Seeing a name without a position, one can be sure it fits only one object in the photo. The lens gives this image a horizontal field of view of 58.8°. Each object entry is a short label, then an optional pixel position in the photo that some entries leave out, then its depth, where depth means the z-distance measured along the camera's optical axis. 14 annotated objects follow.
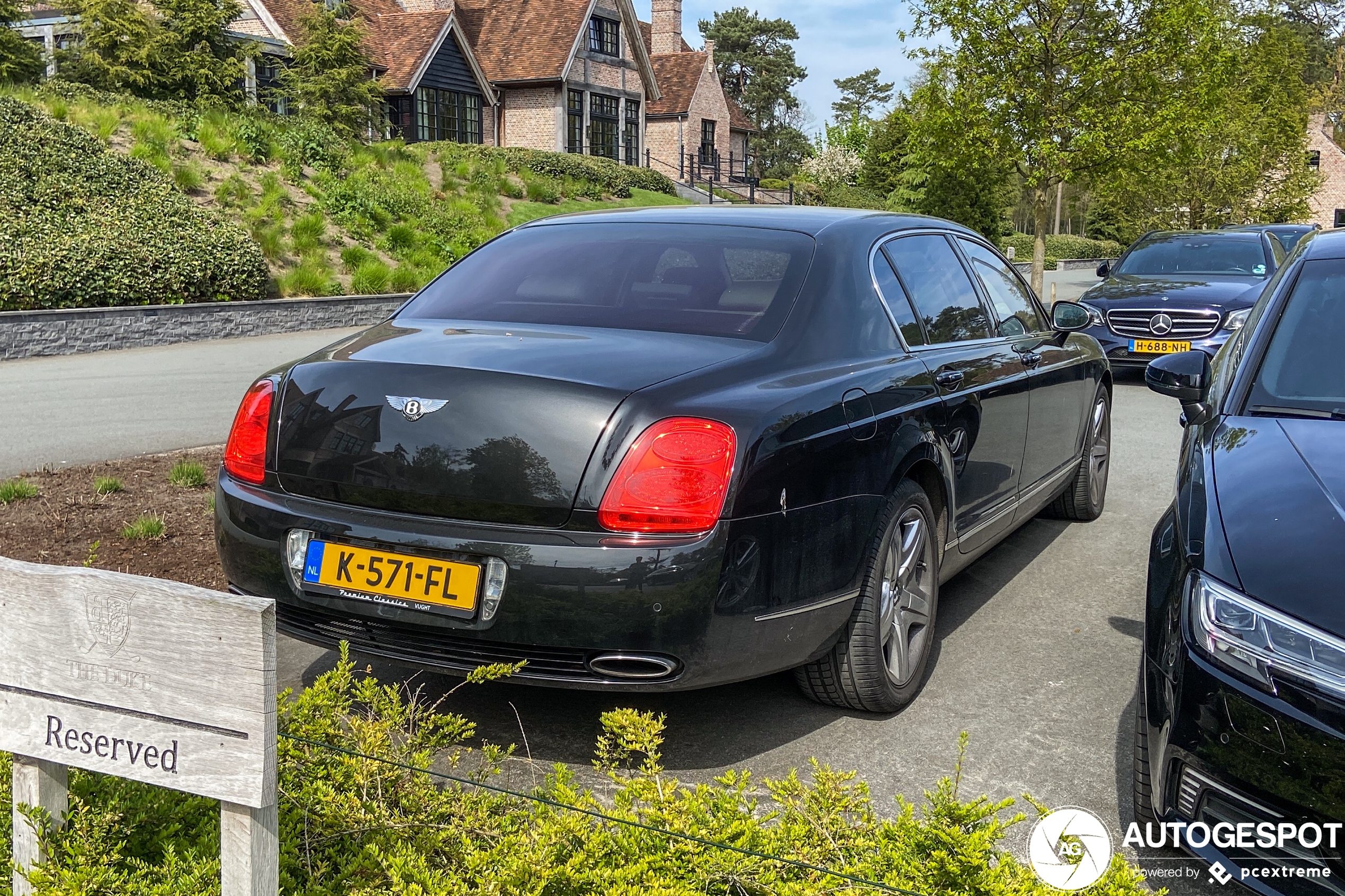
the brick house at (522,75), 40.31
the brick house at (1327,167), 73.69
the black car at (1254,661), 2.44
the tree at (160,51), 23.98
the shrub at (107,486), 6.69
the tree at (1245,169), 34.91
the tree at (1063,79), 20.92
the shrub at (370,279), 17.89
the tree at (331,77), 25.72
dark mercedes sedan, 12.84
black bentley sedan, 3.26
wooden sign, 2.00
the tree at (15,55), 22.56
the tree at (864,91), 97.94
